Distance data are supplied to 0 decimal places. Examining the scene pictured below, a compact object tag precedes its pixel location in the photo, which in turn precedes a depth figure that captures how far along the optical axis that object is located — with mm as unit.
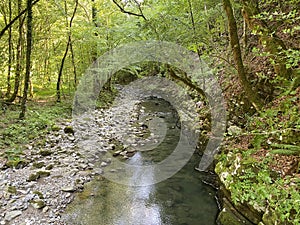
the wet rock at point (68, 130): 7696
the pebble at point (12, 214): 3740
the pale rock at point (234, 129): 4984
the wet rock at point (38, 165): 5418
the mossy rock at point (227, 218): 3672
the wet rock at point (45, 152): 6047
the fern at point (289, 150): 3010
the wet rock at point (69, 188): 4764
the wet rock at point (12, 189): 4352
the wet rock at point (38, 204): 4117
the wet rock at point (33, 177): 4866
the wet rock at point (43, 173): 5117
